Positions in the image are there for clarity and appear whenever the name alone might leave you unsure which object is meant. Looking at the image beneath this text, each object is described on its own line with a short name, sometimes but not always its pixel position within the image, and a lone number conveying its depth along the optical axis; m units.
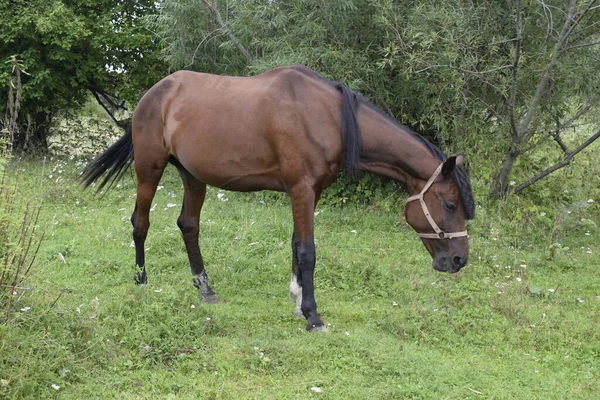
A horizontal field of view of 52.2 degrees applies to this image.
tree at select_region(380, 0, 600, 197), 7.48
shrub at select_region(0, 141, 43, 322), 3.97
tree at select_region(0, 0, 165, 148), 12.09
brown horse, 4.96
